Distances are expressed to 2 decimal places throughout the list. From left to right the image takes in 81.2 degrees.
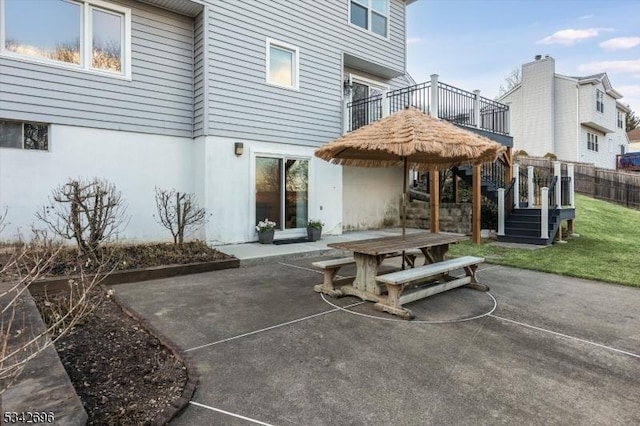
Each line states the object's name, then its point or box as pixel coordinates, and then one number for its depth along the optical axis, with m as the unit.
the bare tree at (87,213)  5.97
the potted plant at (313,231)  9.44
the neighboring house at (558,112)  23.97
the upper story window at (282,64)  9.37
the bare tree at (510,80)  34.44
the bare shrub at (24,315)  2.79
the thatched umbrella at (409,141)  4.50
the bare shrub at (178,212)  7.62
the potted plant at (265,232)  8.68
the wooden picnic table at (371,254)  4.70
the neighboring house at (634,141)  38.66
